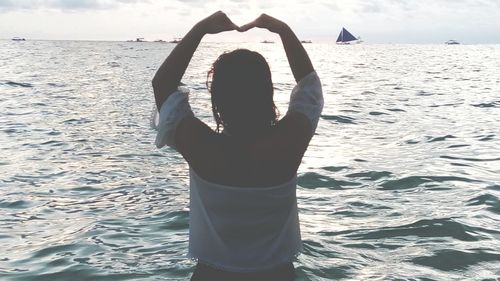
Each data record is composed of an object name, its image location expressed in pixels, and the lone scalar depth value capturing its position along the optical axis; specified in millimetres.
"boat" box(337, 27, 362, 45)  159125
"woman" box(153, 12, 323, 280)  2824
